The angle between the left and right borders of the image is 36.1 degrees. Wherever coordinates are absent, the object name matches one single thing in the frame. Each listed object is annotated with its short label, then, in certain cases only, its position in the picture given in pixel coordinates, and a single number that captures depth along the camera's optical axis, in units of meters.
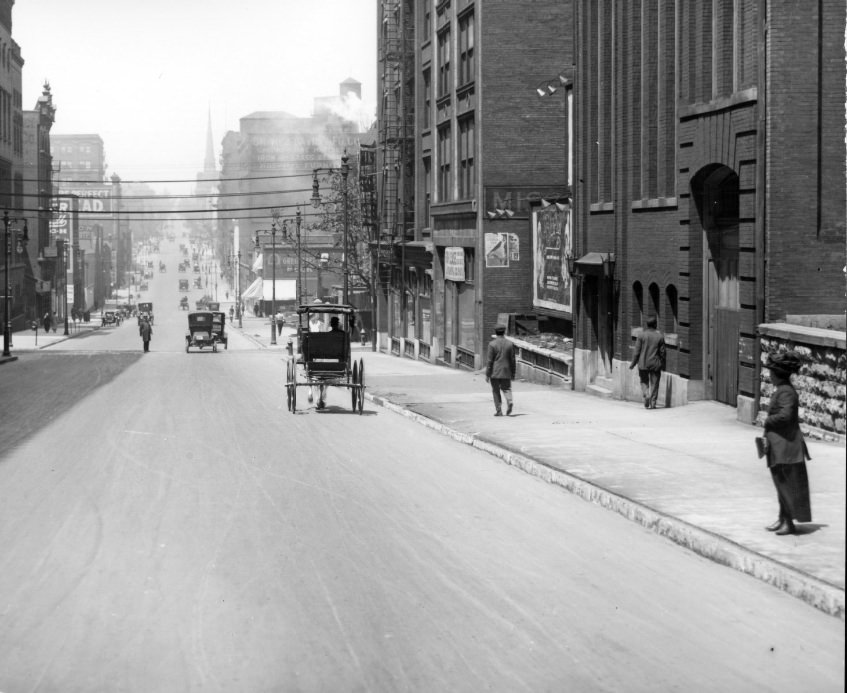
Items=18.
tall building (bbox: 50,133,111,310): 141.62
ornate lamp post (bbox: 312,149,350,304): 52.22
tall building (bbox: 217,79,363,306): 186.38
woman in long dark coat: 11.29
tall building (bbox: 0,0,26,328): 101.25
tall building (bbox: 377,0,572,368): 41.72
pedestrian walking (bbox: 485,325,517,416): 24.66
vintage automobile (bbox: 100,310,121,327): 138.36
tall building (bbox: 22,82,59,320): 116.25
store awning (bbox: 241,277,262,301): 156.29
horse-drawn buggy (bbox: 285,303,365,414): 26.70
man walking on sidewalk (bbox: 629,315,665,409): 25.86
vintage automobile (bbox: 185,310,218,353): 70.19
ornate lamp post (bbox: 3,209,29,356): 59.47
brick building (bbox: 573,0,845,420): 20.86
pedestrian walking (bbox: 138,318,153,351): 66.56
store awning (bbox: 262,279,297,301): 142.00
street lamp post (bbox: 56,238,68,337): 115.64
